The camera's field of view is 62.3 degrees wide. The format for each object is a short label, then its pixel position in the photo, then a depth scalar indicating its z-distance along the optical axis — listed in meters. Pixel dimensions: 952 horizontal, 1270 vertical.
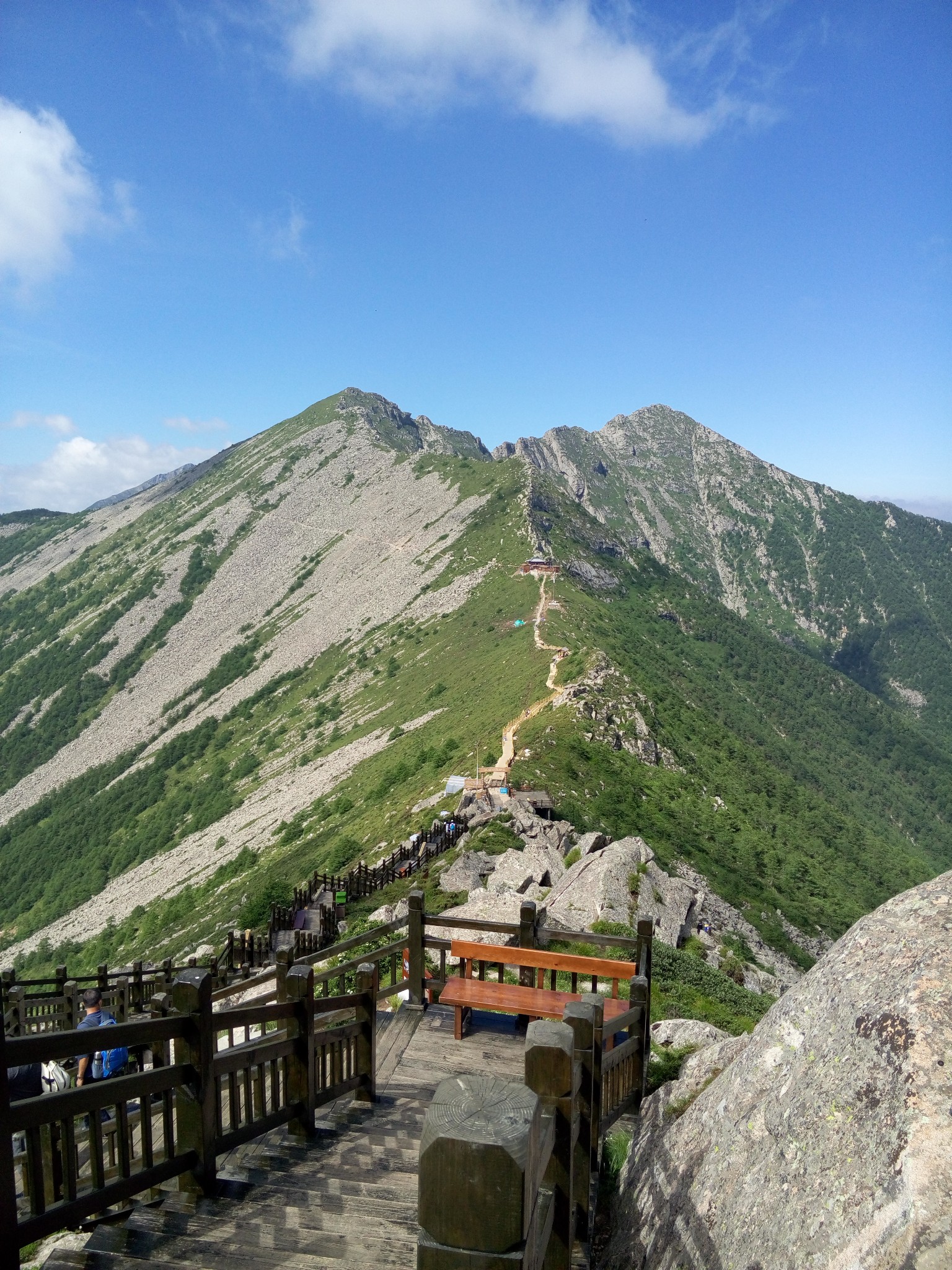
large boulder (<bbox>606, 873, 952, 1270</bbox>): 3.37
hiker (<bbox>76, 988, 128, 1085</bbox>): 6.93
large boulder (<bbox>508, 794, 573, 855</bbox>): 19.98
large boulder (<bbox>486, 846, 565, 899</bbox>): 16.24
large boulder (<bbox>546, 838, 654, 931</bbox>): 14.38
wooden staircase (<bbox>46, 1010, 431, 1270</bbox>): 4.25
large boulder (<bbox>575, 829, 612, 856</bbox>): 19.39
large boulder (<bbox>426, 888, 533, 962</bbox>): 12.16
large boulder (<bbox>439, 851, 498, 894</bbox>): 17.42
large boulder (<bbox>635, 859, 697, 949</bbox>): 15.66
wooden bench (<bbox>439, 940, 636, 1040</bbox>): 8.08
